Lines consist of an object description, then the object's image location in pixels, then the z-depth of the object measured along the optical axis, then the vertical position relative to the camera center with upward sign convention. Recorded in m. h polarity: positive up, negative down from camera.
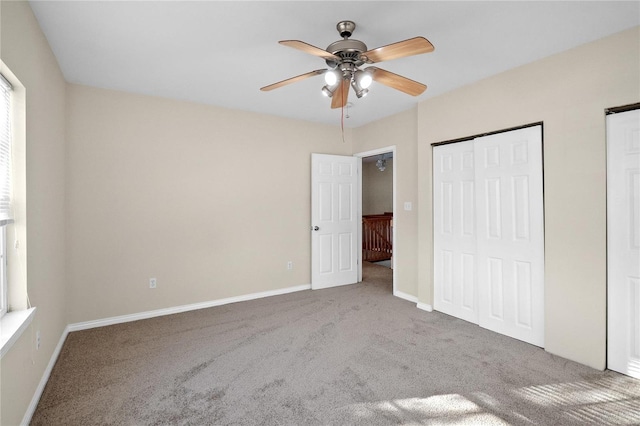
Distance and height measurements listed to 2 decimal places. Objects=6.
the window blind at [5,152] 1.80 +0.37
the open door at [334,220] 4.89 -0.13
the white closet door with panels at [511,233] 2.90 -0.22
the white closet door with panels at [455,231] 3.51 -0.23
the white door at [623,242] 2.35 -0.24
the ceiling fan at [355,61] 1.91 +1.00
